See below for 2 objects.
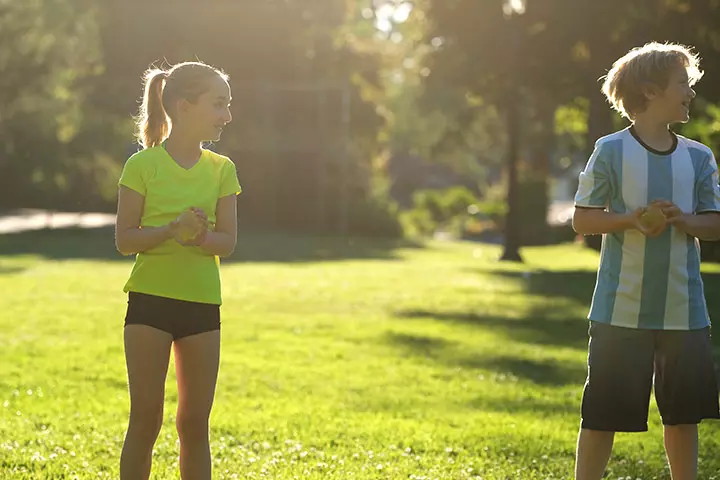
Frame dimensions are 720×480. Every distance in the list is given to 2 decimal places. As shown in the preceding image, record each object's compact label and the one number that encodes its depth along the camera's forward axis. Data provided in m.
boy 9.39
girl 9.14
